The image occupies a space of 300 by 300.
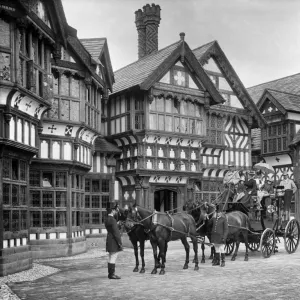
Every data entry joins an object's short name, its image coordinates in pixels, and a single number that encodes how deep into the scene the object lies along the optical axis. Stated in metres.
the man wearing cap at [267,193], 19.42
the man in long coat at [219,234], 16.50
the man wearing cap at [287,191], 20.20
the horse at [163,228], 14.92
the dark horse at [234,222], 17.36
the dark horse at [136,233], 15.11
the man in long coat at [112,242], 14.18
